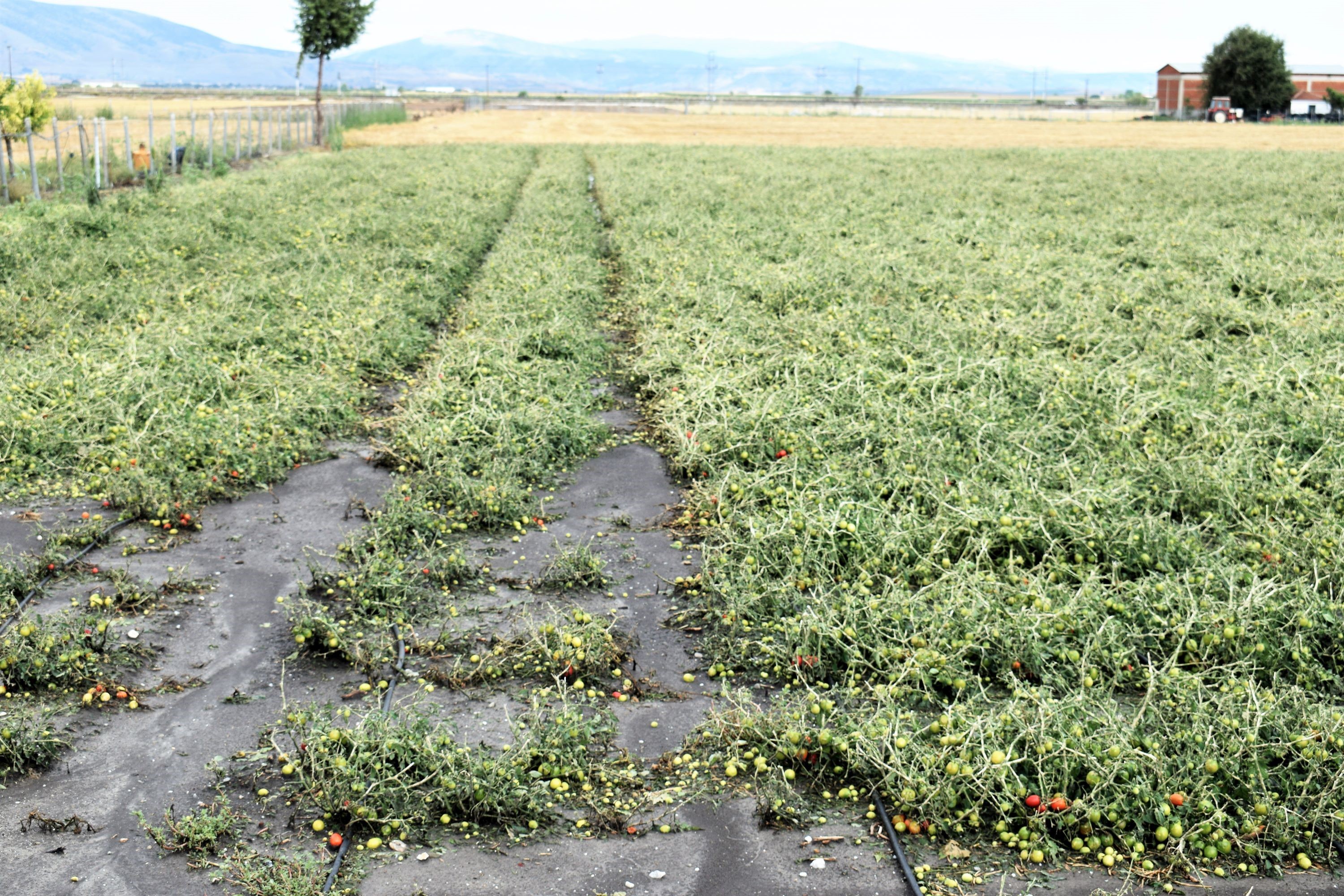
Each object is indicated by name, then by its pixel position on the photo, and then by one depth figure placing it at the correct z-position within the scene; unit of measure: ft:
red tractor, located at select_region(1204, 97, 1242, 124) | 277.66
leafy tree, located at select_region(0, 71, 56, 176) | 76.23
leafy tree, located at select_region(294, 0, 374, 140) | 149.48
